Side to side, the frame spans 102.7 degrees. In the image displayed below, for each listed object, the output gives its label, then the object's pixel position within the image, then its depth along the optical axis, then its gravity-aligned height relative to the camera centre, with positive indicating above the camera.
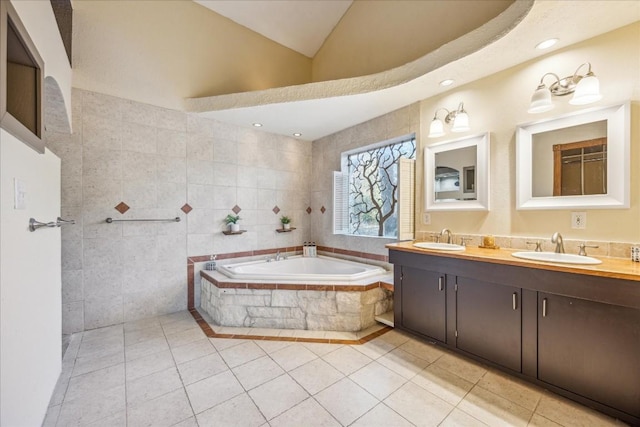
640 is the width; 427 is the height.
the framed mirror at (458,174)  2.35 +0.38
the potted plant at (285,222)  3.95 -0.14
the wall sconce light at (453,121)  2.36 +0.88
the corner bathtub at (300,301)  2.60 -0.91
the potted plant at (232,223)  3.42 -0.13
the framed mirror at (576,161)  1.69 +0.39
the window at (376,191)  2.82 +0.31
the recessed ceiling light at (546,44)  1.84 +1.24
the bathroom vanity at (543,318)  1.42 -0.72
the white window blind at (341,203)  3.83 +0.15
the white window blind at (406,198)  2.78 +0.17
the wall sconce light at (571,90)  1.69 +0.86
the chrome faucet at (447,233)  2.54 -0.20
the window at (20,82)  0.95 +0.62
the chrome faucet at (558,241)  1.85 -0.21
